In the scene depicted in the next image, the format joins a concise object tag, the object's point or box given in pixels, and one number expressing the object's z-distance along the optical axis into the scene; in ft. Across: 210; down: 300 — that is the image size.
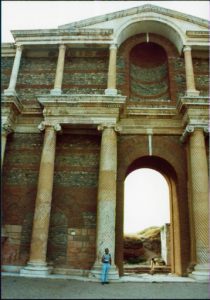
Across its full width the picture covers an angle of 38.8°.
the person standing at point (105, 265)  34.52
